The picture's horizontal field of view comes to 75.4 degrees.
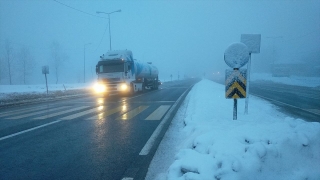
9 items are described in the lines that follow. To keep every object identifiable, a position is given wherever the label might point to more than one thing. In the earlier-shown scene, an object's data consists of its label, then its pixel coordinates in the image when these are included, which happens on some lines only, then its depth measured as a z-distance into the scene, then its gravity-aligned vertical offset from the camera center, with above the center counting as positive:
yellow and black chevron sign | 5.87 -0.12
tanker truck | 18.56 +0.56
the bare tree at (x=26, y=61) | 60.06 +5.40
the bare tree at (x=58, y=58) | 60.01 +6.17
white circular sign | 5.84 +0.68
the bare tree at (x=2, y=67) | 61.01 +3.51
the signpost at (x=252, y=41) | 8.23 +1.50
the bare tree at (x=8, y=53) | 54.00 +7.00
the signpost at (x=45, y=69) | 21.94 +1.04
